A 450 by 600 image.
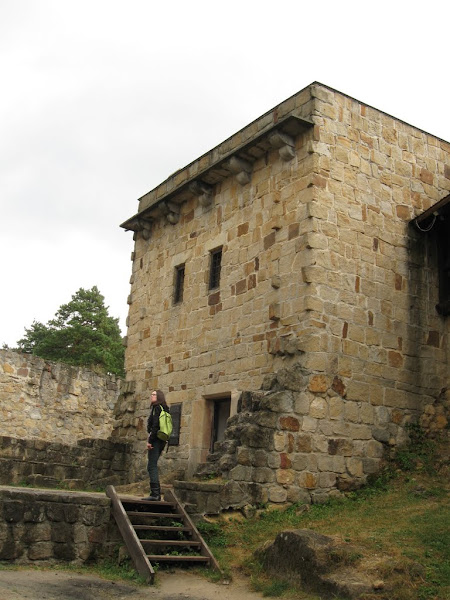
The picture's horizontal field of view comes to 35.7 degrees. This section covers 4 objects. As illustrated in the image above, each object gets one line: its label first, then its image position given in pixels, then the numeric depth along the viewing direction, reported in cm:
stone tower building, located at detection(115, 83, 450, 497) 977
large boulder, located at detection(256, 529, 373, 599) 617
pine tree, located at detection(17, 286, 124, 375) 3181
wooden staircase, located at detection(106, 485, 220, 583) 743
